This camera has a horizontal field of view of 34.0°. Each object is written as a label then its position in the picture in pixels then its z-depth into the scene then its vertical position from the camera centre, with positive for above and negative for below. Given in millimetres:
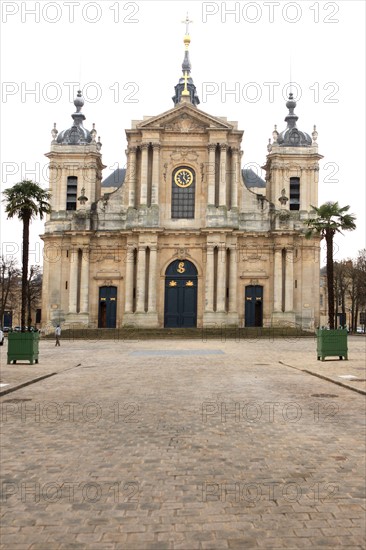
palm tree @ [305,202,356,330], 30334 +4528
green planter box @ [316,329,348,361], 23969 -1335
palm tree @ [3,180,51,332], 28609 +5037
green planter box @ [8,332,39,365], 22109 -1543
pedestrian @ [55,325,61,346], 36031 -1707
